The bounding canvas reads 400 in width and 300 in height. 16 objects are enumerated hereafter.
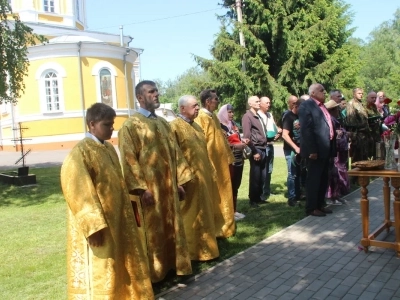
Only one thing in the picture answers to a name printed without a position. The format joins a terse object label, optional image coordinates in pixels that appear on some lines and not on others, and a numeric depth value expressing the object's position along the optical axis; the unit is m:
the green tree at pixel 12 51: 11.32
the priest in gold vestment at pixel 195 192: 4.74
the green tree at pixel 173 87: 85.69
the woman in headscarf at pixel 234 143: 6.52
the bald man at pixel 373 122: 8.95
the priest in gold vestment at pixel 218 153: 5.69
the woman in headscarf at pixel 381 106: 9.84
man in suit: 6.26
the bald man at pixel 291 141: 7.40
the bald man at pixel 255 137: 7.28
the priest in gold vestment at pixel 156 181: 4.05
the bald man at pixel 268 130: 7.58
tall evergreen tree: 20.98
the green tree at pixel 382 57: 53.12
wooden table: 4.52
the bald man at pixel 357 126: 8.70
